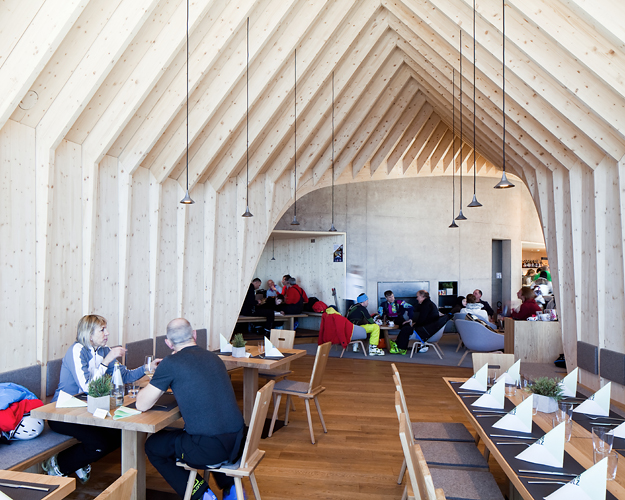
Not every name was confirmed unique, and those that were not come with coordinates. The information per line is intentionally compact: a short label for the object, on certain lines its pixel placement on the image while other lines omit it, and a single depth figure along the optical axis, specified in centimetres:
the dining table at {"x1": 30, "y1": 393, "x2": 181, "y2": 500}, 294
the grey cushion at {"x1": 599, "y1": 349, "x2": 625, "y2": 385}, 487
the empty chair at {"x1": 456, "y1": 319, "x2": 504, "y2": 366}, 826
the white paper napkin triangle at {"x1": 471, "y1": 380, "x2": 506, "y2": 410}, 332
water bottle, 325
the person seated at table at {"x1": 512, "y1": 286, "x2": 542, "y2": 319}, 805
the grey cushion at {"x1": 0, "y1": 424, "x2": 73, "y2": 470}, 305
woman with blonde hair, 353
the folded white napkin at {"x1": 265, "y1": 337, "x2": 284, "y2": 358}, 523
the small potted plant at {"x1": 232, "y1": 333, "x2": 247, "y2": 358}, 514
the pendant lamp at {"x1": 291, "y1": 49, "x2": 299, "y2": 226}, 638
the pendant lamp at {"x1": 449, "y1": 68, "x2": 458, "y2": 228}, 779
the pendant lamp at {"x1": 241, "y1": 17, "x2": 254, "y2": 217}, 498
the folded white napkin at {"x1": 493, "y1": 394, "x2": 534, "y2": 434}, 282
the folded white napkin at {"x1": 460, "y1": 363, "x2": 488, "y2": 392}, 382
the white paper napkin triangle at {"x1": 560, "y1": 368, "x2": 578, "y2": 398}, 366
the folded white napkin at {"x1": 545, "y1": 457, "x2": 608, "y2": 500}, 193
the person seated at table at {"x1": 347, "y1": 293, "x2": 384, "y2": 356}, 980
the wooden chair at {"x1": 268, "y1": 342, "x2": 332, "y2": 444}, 489
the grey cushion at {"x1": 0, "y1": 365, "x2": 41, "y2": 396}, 385
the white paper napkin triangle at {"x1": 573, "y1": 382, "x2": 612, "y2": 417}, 326
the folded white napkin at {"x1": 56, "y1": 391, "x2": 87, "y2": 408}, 321
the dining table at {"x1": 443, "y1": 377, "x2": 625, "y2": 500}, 212
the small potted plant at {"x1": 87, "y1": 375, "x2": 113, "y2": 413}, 309
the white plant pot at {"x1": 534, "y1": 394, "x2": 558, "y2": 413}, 314
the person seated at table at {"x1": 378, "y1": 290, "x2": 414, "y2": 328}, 1038
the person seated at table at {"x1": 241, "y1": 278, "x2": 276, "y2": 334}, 1034
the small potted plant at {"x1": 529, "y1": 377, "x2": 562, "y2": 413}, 315
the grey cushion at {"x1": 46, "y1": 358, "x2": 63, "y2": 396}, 424
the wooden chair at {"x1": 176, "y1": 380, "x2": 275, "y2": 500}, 298
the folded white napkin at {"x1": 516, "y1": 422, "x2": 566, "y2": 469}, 234
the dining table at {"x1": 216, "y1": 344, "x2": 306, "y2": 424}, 495
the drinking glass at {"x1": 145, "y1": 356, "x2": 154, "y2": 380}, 395
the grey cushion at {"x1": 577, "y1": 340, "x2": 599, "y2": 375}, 543
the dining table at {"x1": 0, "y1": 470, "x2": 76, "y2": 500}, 204
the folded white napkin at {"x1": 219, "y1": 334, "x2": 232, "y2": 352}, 540
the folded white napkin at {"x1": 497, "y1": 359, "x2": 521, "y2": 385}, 386
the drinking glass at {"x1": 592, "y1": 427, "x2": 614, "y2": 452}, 229
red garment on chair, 921
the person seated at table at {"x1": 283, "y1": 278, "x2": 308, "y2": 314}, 1083
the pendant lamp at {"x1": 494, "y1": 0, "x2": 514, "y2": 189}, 427
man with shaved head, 300
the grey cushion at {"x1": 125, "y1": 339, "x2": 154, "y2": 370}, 534
